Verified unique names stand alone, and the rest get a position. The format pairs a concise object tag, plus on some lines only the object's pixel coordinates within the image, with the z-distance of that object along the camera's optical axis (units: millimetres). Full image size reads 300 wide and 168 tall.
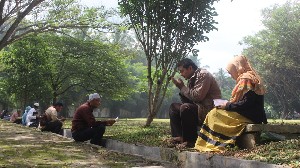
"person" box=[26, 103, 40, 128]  13750
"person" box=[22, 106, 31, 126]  15284
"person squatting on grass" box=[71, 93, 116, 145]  7577
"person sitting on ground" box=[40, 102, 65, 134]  10828
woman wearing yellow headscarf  5160
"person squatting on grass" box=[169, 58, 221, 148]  5797
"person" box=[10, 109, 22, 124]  18139
